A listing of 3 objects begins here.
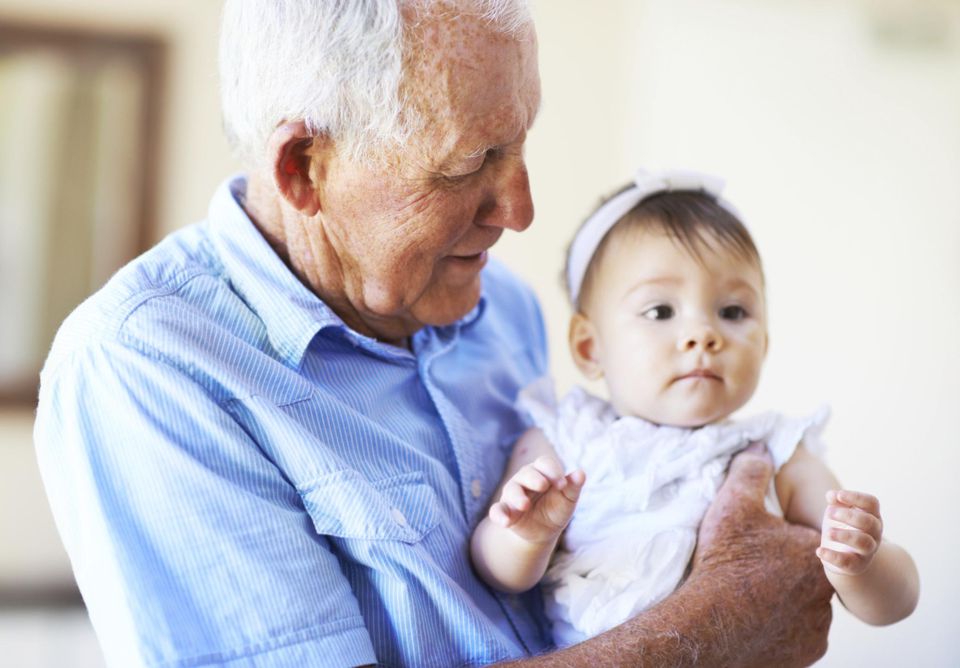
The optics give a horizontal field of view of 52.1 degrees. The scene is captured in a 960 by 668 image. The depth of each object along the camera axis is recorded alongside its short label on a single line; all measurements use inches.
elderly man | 41.8
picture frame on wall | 139.6
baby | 53.2
